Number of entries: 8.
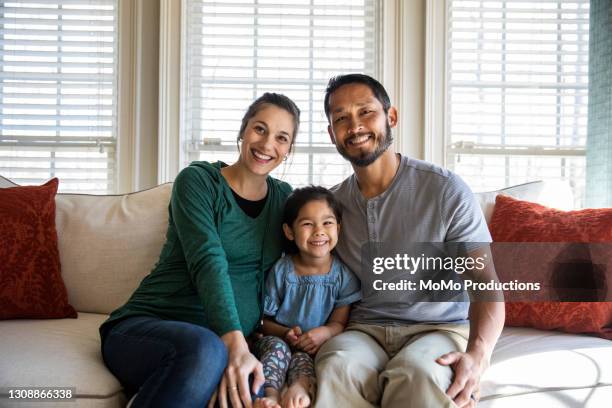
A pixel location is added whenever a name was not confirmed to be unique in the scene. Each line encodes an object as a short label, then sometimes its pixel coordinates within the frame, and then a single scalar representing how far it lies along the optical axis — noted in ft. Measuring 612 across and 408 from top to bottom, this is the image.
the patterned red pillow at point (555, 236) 5.89
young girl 5.55
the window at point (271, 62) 9.07
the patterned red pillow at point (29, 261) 6.18
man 4.47
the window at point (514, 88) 9.24
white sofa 4.79
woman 4.26
